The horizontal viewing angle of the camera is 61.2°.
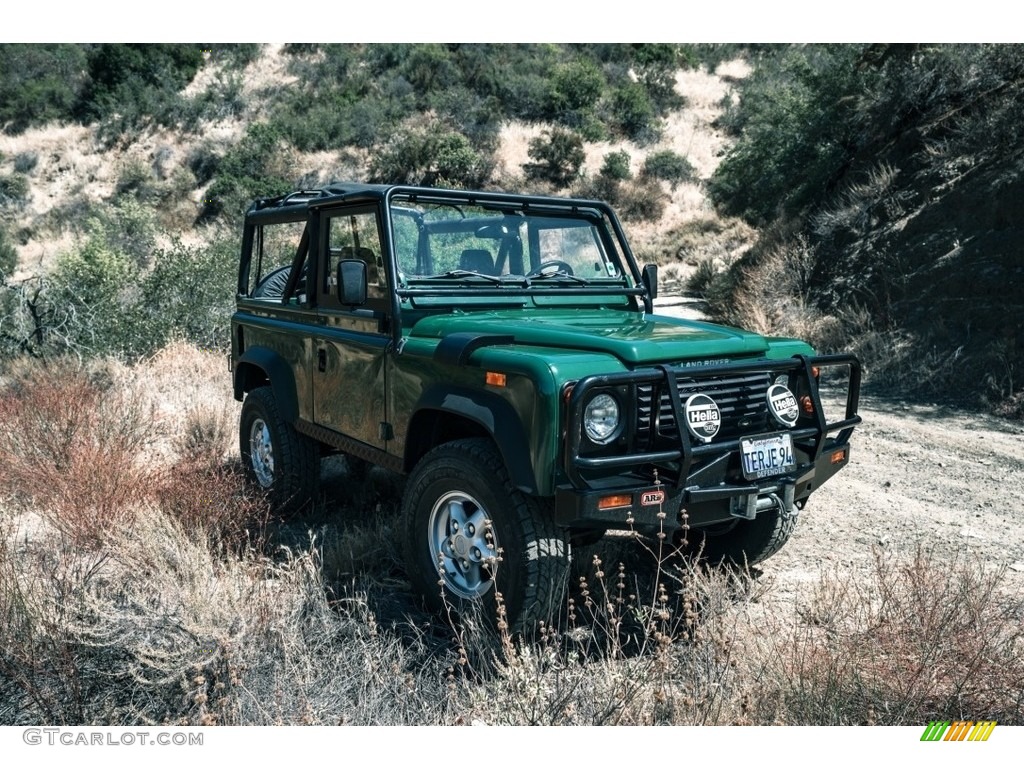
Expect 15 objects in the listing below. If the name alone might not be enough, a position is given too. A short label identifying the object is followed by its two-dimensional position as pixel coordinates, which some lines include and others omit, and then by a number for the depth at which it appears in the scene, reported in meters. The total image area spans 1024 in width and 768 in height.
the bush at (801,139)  15.17
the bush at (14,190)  30.24
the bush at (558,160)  30.25
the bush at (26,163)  32.75
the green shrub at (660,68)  36.50
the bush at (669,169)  30.53
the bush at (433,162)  28.80
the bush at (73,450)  4.71
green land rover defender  3.29
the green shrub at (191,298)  10.45
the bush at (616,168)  29.84
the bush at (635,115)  33.69
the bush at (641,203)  28.61
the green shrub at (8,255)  19.43
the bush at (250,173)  28.39
